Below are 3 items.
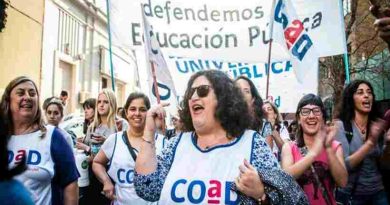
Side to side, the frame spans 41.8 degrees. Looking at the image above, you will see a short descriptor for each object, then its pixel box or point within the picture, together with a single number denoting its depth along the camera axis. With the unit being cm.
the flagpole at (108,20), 589
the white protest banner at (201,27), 568
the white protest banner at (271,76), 559
